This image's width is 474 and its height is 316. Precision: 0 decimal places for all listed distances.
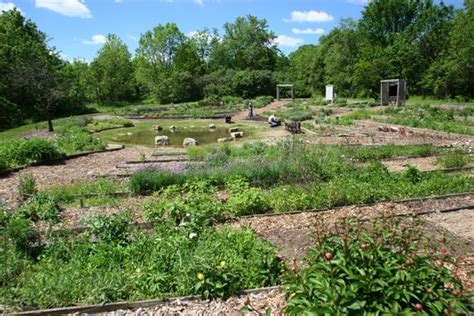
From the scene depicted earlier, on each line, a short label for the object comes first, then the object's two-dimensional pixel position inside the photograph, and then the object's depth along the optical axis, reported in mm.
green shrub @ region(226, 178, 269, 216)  7737
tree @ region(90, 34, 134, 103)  50156
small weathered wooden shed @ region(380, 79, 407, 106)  30328
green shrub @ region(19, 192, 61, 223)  7707
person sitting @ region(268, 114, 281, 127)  24172
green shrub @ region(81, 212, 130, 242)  6090
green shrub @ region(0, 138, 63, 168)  13250
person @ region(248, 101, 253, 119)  29305
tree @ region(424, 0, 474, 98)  36781
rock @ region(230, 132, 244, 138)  20350
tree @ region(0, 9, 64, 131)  21172
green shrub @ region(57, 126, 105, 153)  16234
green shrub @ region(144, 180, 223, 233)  6425
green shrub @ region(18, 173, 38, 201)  9078
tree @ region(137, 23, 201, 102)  60350
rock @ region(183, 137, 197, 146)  18375
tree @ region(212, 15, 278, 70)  68125
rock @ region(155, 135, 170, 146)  18828
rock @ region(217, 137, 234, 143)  18958
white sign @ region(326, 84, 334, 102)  38869
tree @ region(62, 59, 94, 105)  40550
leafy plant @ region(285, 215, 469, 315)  2965
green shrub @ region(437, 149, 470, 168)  11289
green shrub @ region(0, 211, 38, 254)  5730
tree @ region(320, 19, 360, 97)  51406
